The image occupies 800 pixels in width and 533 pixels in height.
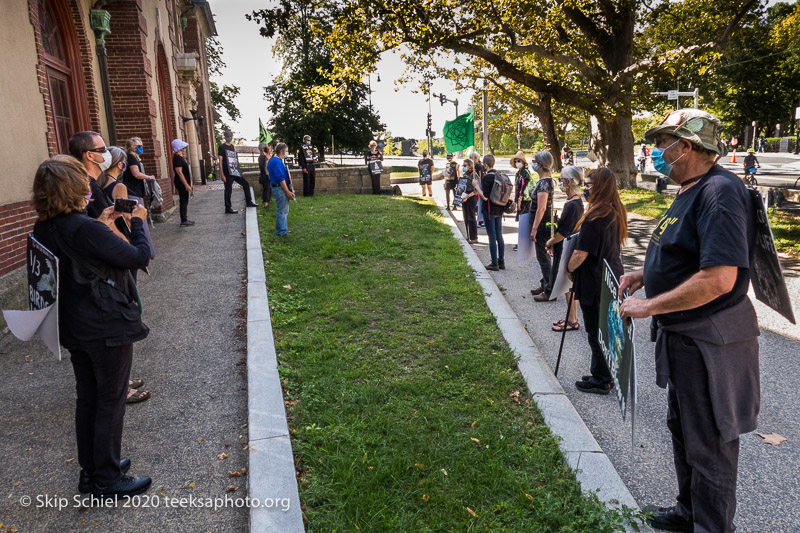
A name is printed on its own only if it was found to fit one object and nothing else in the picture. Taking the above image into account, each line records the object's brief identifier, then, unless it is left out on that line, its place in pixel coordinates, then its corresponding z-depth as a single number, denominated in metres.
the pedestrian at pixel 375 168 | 19.25
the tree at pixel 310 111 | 35.34
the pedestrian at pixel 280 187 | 10.05
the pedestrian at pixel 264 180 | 13.62
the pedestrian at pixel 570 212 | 5.65
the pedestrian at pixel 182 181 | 10.80
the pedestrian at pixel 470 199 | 10.38
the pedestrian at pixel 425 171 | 18.05
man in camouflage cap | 2.31
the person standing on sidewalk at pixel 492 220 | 8.66
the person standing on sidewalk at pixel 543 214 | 6.91
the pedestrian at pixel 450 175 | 14.62
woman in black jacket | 2.83
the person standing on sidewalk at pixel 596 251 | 4.36
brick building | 6.21
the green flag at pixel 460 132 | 14.50
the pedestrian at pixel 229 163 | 12.32
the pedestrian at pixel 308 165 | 17.36
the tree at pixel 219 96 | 39.88
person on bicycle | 22.03
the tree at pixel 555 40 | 14.30
